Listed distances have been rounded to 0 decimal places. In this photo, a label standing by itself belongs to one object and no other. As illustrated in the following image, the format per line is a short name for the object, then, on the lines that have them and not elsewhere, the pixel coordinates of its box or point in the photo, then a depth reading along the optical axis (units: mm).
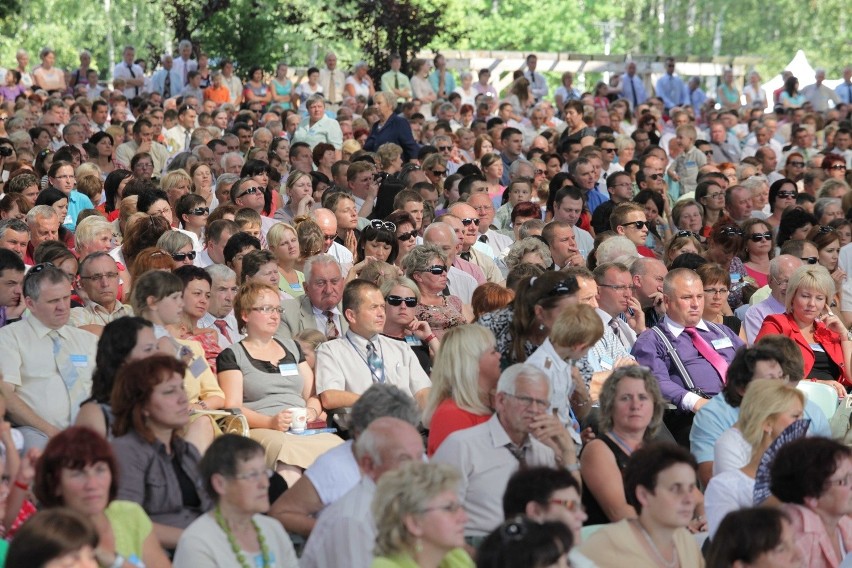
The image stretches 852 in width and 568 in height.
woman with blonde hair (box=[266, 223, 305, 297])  16449
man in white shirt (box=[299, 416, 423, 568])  8728
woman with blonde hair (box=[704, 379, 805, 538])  10946
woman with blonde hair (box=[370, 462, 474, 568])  7989
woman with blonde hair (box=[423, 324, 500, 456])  10972
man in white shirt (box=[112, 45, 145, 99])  40226
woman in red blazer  14826
